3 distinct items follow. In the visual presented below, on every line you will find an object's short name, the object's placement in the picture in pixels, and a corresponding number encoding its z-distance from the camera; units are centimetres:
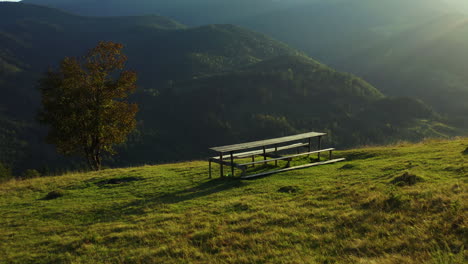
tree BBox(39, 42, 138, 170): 2278
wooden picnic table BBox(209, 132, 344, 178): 1426
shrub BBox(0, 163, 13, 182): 6521
